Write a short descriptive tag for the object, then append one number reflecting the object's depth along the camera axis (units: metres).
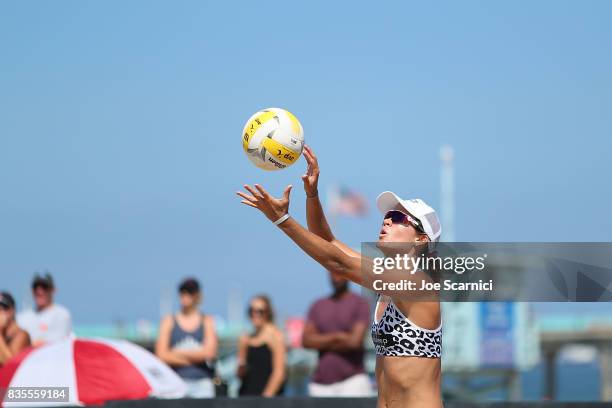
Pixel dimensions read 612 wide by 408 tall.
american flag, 45.59
